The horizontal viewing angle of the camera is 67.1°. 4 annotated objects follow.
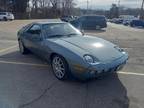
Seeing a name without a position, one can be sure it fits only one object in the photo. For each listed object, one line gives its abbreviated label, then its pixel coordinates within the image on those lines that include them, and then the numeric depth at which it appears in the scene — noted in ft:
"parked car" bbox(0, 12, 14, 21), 63.27
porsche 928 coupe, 7.45
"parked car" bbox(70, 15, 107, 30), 36.49
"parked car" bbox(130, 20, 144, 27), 55.69
